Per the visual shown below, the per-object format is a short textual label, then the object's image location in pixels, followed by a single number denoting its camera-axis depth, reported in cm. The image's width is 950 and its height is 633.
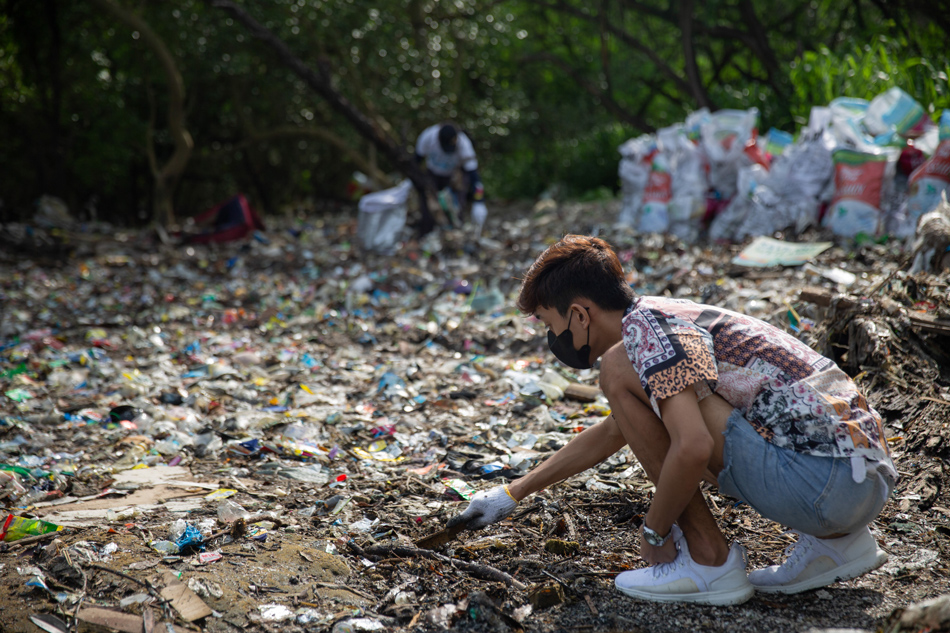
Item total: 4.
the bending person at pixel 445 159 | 761
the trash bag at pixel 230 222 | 834
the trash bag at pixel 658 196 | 637
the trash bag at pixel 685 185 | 620
